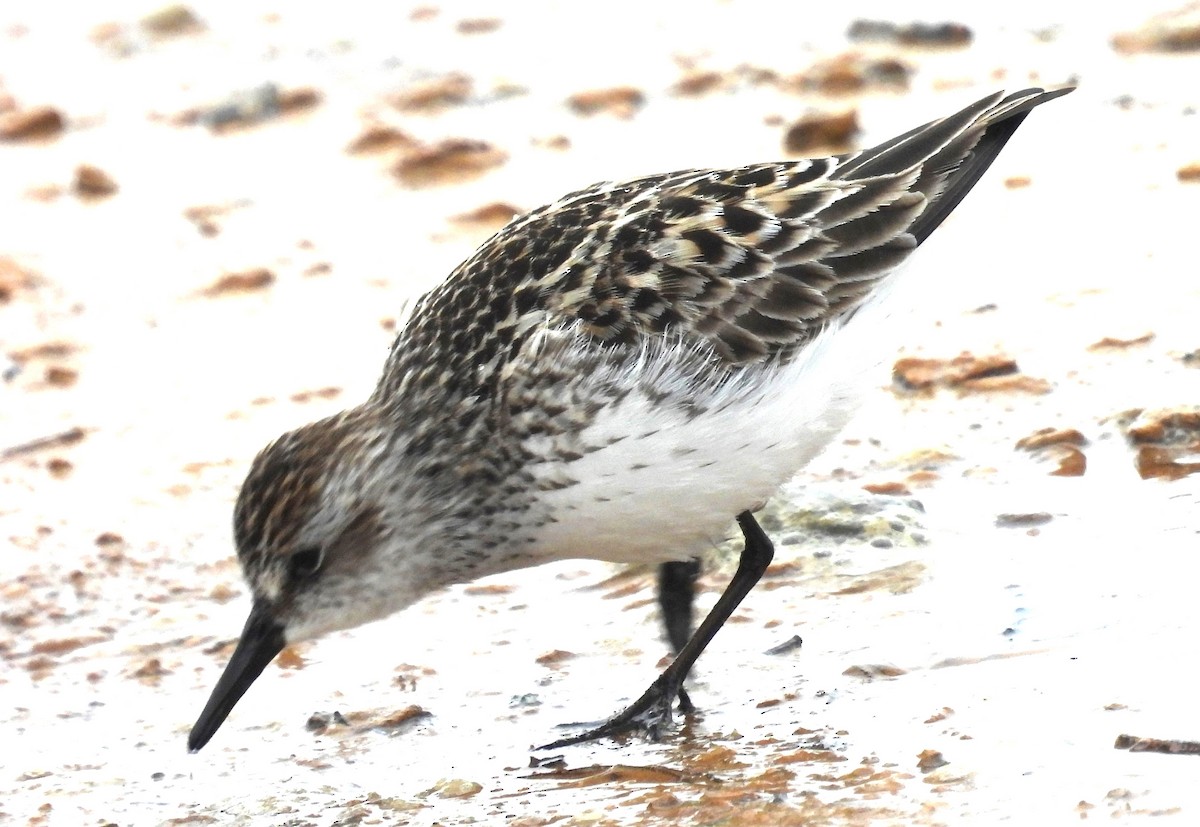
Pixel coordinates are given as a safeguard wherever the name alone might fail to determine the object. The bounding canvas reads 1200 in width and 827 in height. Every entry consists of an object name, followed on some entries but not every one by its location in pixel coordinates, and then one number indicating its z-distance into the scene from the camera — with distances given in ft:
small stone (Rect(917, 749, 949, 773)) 14.96
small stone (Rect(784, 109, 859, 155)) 30.94
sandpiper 17.01
